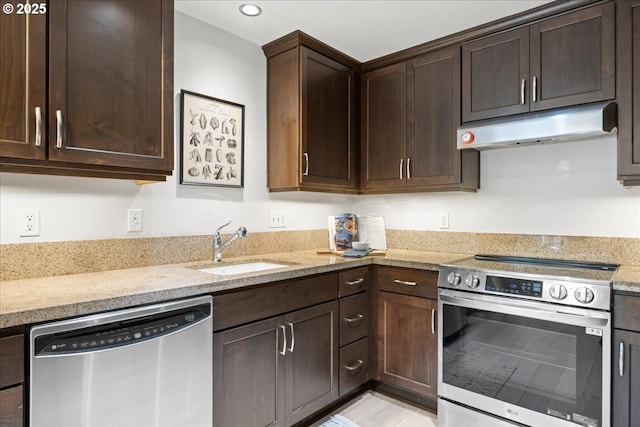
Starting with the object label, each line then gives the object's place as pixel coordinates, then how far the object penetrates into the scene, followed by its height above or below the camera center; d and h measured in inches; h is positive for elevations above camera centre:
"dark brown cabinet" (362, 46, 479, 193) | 98.1 +24.3
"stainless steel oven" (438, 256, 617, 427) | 66.0 -25.5
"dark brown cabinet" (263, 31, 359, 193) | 98.7 +27.3
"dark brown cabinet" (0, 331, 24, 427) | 44.1 -20.2
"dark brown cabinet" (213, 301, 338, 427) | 66.3 -31.0
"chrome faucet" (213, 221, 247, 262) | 88.4 -6.7
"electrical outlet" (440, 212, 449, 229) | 110.8 -1.9
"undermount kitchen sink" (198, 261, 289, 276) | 86.0 -13.2
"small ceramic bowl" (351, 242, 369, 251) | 102.6 -9.0
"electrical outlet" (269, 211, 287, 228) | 106.0 -1.7
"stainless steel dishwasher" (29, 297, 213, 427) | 47.1 -22.0
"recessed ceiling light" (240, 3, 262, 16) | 83.0 +46.3
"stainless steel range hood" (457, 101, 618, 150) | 74.5 +18.6
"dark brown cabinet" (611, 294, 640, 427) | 63.1 -25.4
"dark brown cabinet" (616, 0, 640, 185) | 73.3 +24.8
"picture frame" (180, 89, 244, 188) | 87.0 +17.8
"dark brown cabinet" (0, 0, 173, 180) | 55.0 +19.8
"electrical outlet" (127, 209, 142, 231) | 77.7 -1.5
